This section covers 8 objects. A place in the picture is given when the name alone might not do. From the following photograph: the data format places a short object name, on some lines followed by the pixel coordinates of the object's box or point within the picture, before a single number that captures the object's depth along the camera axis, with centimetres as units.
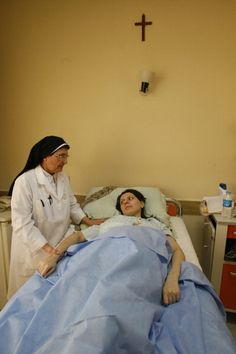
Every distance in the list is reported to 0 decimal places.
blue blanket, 79
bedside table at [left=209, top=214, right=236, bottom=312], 185
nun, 157
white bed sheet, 151
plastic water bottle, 187
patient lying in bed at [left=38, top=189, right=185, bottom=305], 111
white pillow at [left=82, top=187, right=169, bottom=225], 194
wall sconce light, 205
